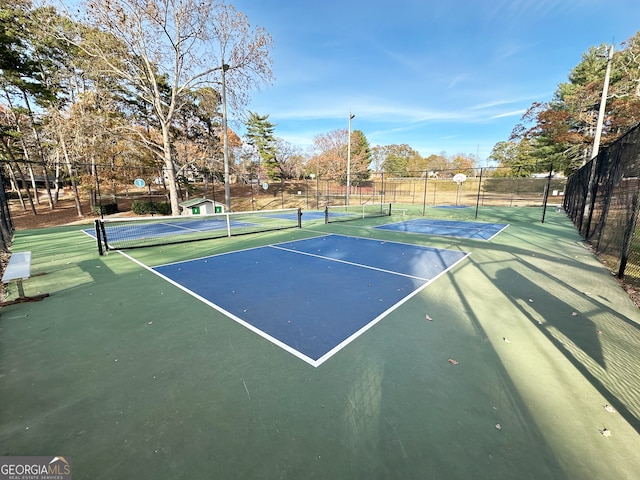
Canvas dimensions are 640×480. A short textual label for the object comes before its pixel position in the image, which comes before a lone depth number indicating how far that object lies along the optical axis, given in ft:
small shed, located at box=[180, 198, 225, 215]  64.80
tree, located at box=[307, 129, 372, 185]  148.77
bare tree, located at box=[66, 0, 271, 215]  49.37
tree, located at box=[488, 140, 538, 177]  133.80
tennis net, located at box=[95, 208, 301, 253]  33.45
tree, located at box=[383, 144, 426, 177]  255.91
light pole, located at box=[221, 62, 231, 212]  58.08
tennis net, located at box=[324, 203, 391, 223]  53.64
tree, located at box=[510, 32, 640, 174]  59.41
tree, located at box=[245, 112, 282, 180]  149.78
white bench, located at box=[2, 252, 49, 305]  14.53
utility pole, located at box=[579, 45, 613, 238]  34.18
